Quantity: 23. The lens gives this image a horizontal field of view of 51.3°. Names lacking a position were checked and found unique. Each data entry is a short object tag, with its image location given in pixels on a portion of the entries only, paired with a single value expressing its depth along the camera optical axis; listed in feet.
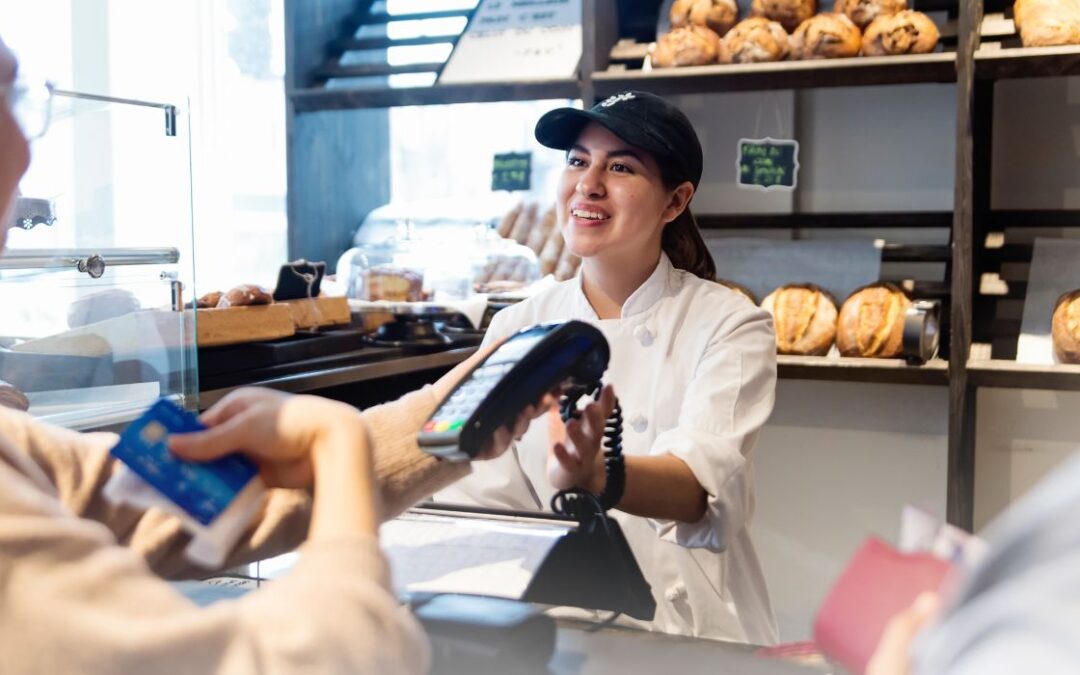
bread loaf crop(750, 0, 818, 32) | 9.02
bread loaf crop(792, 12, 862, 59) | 8.55
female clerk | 5.17
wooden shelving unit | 8.25
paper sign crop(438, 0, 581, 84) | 9.69
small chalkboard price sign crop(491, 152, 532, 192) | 10.68
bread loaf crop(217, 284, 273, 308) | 7.50
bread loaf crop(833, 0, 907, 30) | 8.68
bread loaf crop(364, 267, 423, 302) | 9.41
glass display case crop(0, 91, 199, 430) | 4.97
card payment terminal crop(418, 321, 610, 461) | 2.48
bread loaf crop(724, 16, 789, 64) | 8.79
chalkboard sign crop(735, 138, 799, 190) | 9.58
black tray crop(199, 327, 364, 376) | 7.12
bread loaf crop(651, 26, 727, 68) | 8.93
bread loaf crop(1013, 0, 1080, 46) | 7.92
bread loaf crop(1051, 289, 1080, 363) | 8.04
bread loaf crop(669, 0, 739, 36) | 9.20
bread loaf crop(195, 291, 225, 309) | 7.49
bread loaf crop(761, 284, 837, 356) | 8.80
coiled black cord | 3.59
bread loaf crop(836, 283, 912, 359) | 8.54
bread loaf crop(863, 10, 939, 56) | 8.40
